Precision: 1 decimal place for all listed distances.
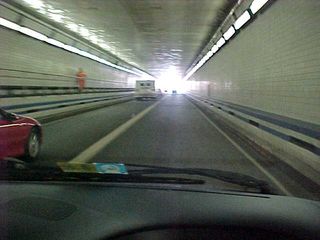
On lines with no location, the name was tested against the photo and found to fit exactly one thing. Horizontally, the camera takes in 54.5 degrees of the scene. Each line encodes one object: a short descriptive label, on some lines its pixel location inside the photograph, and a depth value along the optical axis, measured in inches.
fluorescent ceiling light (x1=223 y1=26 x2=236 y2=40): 488.5
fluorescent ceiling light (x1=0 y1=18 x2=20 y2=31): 393.0
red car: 200.1
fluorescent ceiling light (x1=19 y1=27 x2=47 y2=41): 447.7
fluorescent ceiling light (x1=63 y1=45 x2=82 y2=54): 629.3
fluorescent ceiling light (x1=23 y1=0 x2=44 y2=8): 396.4
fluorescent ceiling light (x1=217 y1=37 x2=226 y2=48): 575.6
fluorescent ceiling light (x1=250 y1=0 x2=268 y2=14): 336.5
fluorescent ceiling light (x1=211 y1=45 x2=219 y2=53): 669.6
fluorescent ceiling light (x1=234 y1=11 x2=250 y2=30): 396.4
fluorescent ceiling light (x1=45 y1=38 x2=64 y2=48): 542.5
